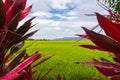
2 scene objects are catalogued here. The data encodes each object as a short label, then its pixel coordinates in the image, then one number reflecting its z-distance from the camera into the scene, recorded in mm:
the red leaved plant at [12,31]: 648
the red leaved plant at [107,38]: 546
